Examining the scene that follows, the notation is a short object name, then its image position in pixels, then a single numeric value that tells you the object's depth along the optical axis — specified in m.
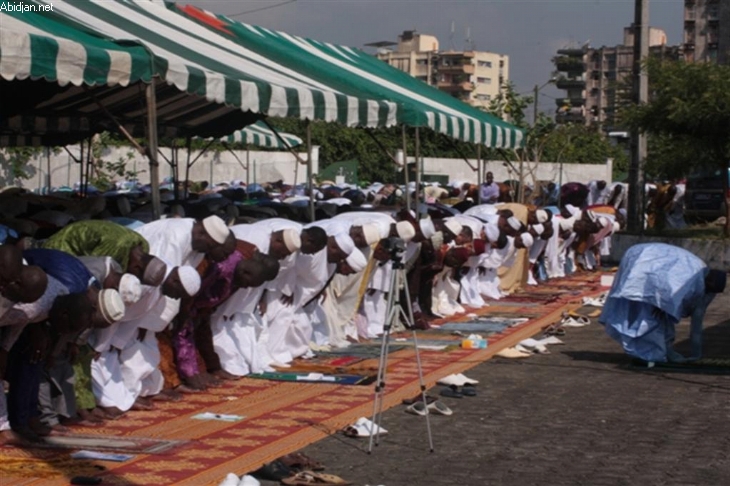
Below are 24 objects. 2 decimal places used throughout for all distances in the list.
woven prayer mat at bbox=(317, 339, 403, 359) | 13.90
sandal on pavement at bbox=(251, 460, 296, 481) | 8.29
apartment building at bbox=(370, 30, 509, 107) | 142.50
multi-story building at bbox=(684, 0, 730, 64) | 111.94
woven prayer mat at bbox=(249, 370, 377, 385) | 12.02
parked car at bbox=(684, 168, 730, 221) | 35.50
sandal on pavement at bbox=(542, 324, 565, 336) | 16.56
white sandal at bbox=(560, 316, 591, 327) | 17.61
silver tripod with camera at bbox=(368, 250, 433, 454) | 9.36
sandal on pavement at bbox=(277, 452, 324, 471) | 8.50
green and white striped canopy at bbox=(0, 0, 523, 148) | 11.01
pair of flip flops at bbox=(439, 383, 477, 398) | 11.71
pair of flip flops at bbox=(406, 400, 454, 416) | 10.69
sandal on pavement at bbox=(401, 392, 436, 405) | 11.20
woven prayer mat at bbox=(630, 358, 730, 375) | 13.23
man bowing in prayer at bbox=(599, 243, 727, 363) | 13.27
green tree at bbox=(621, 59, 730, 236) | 28.05
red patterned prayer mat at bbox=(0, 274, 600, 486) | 8.26
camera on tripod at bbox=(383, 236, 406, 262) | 9.59
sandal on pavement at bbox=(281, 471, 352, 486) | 8.15
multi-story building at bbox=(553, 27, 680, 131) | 133.75
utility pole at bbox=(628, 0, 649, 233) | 30.17
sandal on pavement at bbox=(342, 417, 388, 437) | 9.71
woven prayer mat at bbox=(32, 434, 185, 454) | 8.90
